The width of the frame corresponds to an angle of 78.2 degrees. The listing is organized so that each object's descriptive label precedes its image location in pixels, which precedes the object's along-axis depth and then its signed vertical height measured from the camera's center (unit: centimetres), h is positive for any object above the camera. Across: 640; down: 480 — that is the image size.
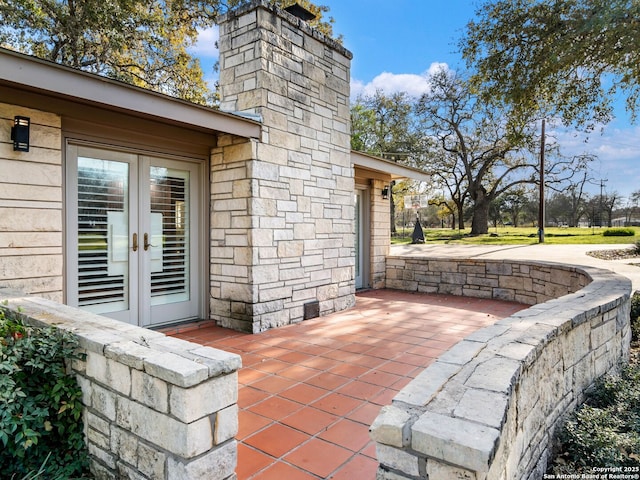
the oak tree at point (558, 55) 478 +241
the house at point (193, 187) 323 +49
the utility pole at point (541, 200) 1586 +142
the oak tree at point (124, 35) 787 +431
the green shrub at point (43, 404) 181 -82
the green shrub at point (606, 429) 215 -117
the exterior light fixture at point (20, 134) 311 +79
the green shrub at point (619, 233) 1945 +3
